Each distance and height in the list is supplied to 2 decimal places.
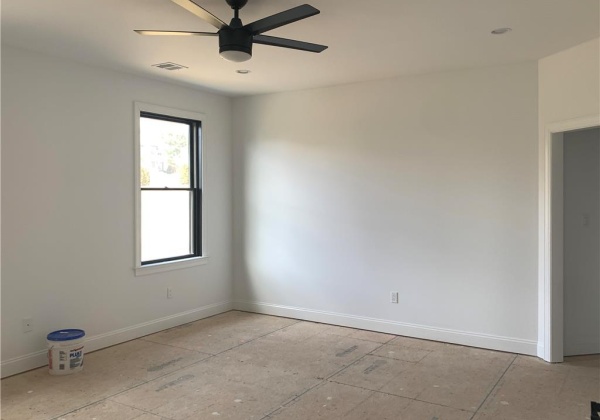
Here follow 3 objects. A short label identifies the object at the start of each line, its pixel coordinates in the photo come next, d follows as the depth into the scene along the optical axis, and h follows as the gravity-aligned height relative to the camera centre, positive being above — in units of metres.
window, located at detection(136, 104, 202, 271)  5.15 +0.20
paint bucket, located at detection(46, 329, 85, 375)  3.94 -1.22
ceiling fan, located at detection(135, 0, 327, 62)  2.53 +0.99
